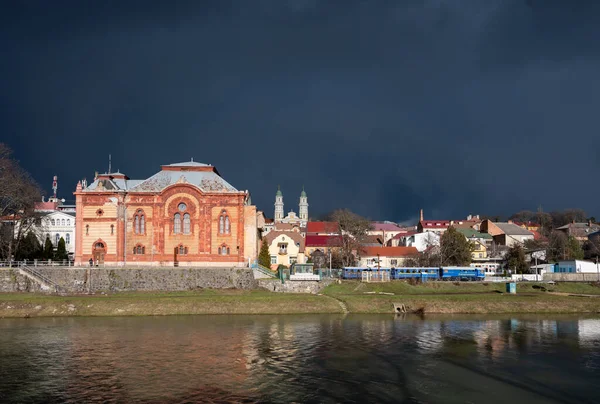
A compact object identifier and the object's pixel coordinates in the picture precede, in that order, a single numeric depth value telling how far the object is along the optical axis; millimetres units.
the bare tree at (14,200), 64438
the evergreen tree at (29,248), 79312
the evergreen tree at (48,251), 79188
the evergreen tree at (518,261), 85750
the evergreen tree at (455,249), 85875
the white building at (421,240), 116312
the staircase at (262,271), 66625
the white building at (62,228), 101062
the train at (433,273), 74125
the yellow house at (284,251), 96875
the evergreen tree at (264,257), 77806
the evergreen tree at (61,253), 80812
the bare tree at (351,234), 94050
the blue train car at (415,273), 74062
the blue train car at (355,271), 73038
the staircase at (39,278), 58719
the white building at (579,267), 80812
